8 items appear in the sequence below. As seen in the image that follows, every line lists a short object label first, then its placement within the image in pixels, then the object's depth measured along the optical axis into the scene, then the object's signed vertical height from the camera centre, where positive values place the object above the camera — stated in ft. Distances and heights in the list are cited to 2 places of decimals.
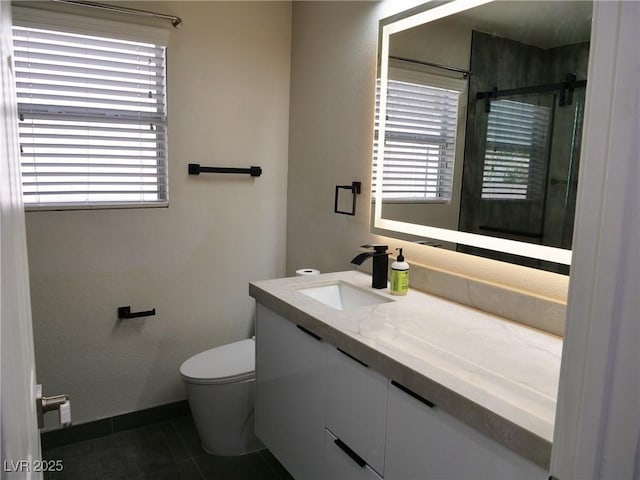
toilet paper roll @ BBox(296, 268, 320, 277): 7.39 -1.60
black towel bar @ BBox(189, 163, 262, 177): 8.13 -0.06
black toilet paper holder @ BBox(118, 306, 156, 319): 7.98 -2.48
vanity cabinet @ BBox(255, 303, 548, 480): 3.48 -2.26
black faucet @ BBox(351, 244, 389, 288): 6.34 -1.21
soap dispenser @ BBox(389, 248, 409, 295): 6.03 -1.32
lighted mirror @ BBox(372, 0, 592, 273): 4.63 +0.53
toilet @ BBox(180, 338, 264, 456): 7.13 -3.45
